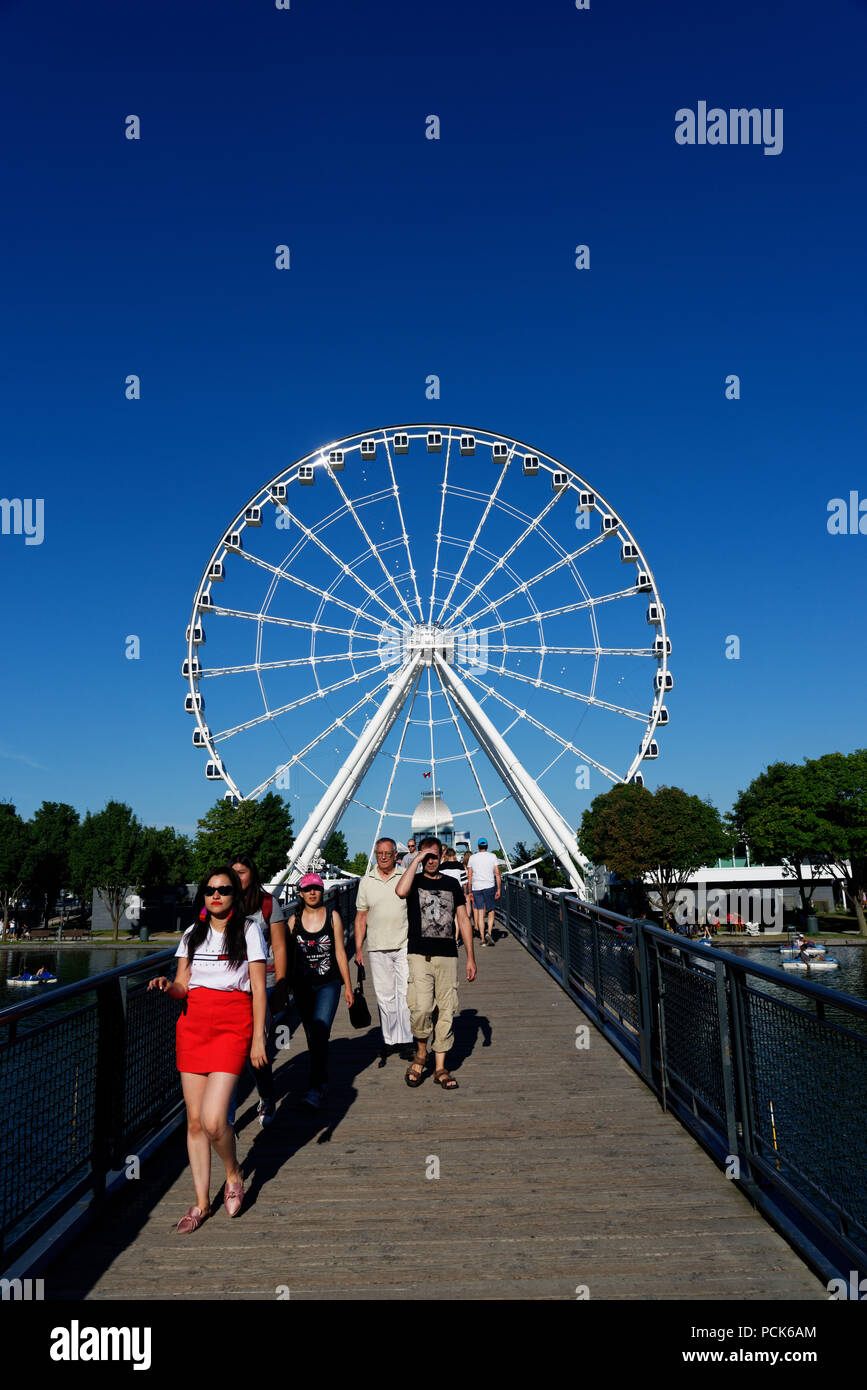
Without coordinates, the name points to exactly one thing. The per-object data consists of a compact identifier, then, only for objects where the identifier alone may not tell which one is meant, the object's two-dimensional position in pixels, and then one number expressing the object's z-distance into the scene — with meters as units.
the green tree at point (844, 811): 58.78
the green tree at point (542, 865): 85.53
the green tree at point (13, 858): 68.12
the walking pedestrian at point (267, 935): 5.98
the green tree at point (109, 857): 69.69
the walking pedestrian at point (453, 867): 13.08
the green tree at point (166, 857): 73.94
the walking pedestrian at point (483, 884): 16.38
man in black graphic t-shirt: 7.30
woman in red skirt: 4.61
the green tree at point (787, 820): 60.28
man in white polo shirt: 7.73
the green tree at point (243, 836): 62.22
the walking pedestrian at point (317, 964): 6.85
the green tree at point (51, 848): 71.38
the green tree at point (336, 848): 104.01
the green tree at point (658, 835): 61.28
